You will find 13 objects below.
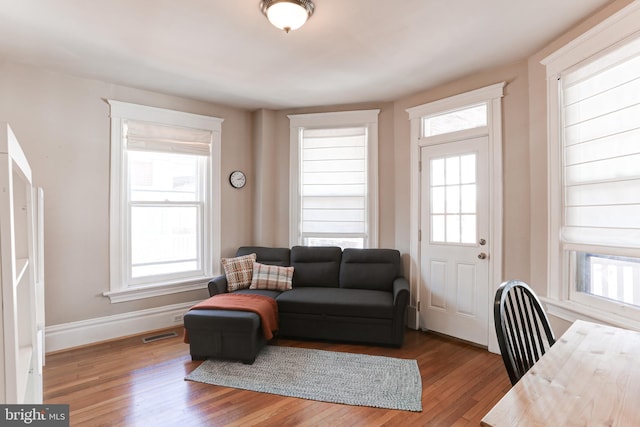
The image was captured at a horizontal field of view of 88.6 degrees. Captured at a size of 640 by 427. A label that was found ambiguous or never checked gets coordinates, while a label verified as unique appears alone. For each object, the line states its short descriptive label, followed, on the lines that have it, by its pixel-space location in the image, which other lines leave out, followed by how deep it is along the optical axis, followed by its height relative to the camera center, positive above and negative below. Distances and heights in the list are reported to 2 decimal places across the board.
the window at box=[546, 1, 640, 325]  1.98 +0.26
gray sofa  3.12 -0.82
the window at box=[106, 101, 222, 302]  3.42 +0.17
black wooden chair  1.15 -0.46
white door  3.15 -0.25
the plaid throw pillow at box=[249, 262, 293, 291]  3.67 -0.70
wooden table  0.81 -0.50
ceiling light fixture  1.98 +1.26
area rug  2.29 -1.26
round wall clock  4.21 +0.47
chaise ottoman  2.73 -1.00
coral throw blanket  2.90 -0.81
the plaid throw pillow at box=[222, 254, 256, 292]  3.67 -0.64
